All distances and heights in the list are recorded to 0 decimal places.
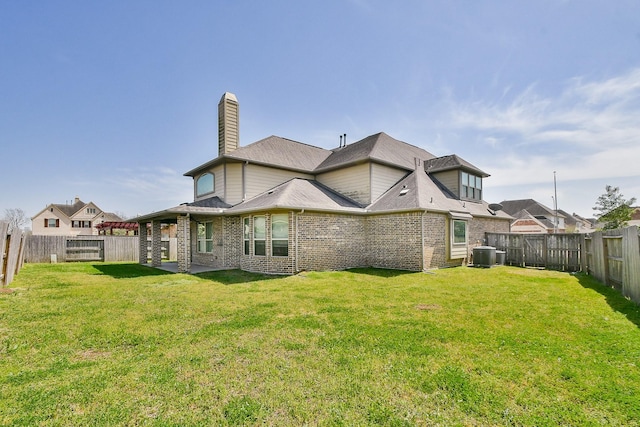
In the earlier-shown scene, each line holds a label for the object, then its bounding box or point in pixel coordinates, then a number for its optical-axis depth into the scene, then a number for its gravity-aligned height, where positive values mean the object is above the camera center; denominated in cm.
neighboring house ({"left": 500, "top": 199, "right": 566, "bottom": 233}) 3838 +121
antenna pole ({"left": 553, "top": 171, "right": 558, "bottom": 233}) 3958 +428
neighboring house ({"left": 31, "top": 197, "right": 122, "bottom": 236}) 4734 +228
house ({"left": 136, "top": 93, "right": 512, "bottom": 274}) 1227 +77
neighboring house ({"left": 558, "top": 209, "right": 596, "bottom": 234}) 5958 -4
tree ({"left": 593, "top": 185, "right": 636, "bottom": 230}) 2891 +146
